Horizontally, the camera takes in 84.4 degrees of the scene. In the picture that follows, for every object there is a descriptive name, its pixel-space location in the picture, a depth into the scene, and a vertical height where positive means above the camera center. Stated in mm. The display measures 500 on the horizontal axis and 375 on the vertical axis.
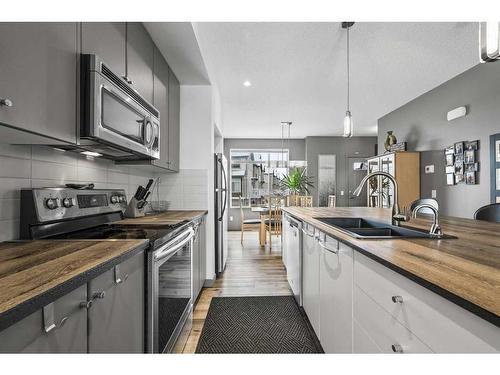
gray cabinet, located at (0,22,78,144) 844 +395
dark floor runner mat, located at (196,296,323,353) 1832 -1039
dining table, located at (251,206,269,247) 5133 -664
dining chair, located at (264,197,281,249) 4923 -513
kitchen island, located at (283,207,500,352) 572 -239
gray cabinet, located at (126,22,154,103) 1739 +902
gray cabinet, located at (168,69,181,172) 2660 +714
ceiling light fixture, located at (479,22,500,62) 980 +549
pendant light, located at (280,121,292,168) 6461 +1439
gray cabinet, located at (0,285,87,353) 574 -331
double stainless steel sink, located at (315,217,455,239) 1395 -240
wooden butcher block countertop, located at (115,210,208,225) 1890 -220
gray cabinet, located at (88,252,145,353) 877 -437
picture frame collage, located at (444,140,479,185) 3404 +370
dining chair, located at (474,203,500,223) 2266 -188
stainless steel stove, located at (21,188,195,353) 1280 -231
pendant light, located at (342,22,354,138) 2746 +658
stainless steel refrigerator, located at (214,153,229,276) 3242 -203
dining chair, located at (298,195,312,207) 5266 -207
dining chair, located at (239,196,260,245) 7117 -973
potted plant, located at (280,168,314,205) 6809 +217
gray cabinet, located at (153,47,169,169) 2254 +799
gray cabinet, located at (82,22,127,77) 1274 +757
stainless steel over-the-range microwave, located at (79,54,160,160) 1229 +394
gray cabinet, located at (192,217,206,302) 2348 -626
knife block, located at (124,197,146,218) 2186 -151
